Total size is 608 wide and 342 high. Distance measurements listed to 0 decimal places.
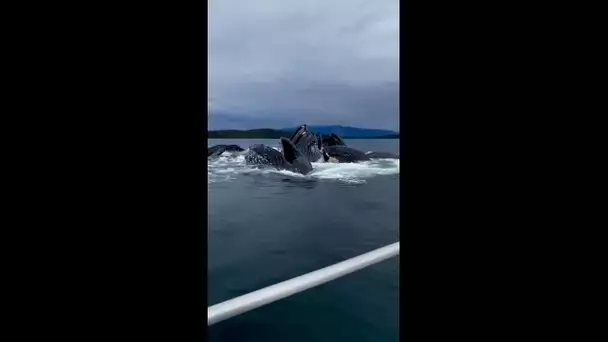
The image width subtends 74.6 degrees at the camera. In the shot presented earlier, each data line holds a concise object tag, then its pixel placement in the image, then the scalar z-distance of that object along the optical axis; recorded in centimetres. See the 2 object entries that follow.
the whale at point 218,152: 1378
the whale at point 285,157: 1121
